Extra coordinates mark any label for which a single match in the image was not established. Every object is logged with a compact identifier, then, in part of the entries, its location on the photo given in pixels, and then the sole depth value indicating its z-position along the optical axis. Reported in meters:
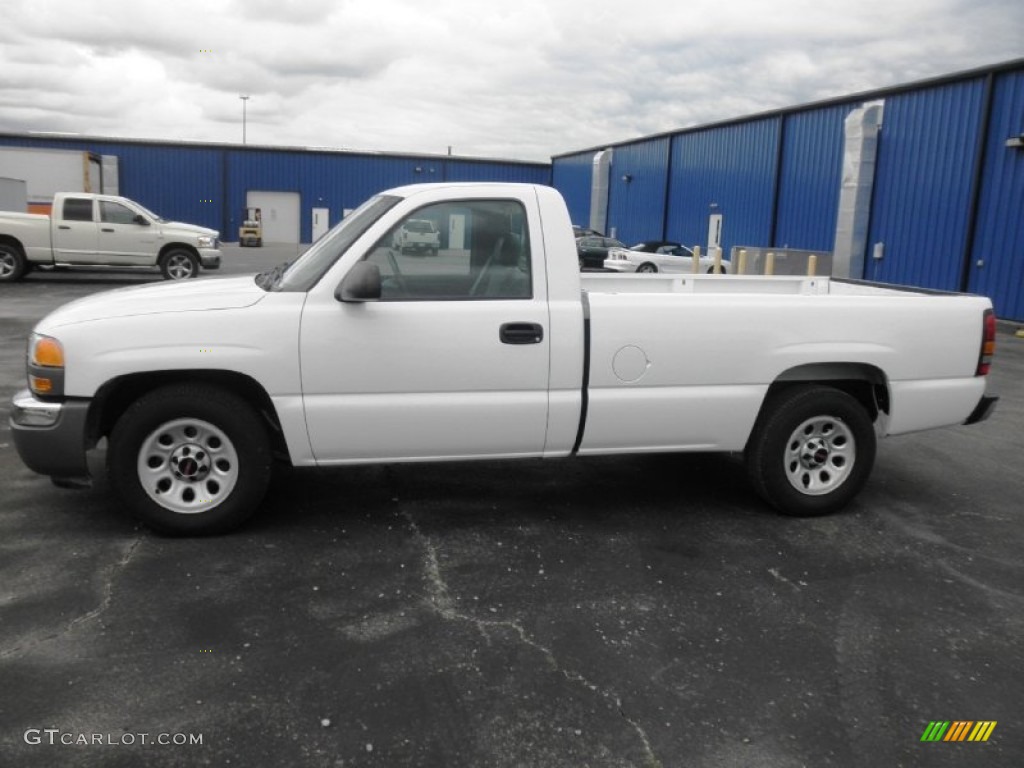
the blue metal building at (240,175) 45.28
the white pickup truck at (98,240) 19.11
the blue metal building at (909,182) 17.28
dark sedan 28.39
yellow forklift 43.59
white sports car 25.28
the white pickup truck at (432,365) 4.41
